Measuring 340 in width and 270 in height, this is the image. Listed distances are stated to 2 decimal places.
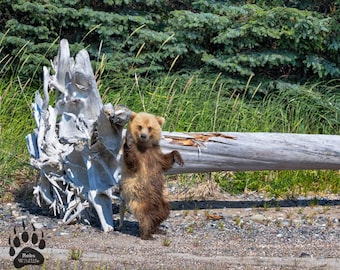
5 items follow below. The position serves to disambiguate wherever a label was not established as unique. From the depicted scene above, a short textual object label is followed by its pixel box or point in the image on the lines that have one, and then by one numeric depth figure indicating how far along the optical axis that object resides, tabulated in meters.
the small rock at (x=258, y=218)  16.22
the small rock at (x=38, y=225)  14.94
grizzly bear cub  13.98
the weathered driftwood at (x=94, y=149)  14.78
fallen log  16.27
